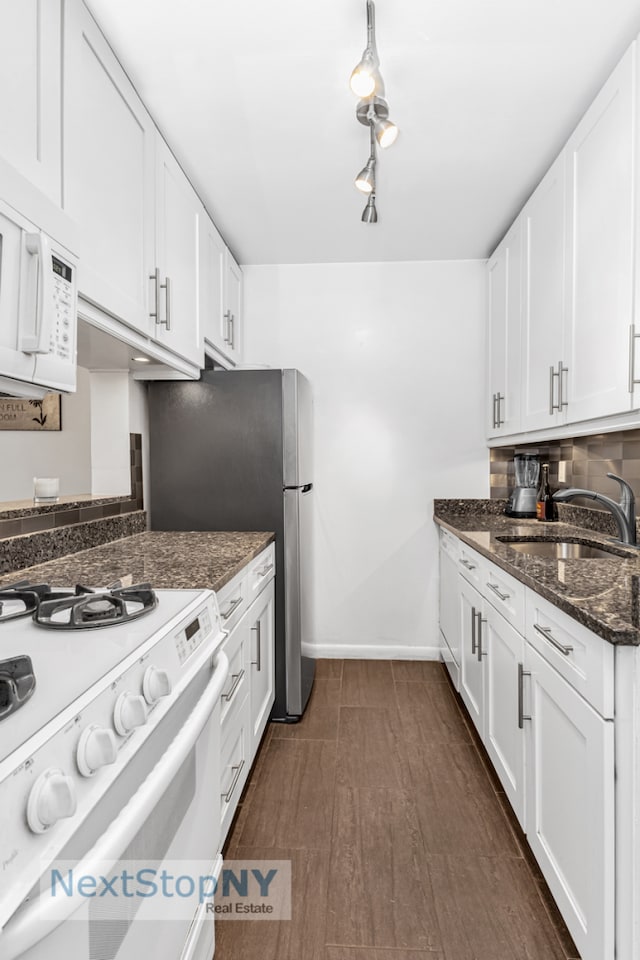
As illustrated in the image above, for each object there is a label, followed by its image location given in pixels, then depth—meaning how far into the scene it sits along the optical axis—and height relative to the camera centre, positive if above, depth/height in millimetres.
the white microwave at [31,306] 1026 +310
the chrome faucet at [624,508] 2037 -136
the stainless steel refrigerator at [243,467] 2549 +10
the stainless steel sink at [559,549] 2240 -322
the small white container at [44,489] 2123 -78
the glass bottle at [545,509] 2914 -198
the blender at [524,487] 3045 -91
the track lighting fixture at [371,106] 1378 +966
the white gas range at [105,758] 578 -381
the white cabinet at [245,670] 1681 -704
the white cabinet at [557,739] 1098 -666
